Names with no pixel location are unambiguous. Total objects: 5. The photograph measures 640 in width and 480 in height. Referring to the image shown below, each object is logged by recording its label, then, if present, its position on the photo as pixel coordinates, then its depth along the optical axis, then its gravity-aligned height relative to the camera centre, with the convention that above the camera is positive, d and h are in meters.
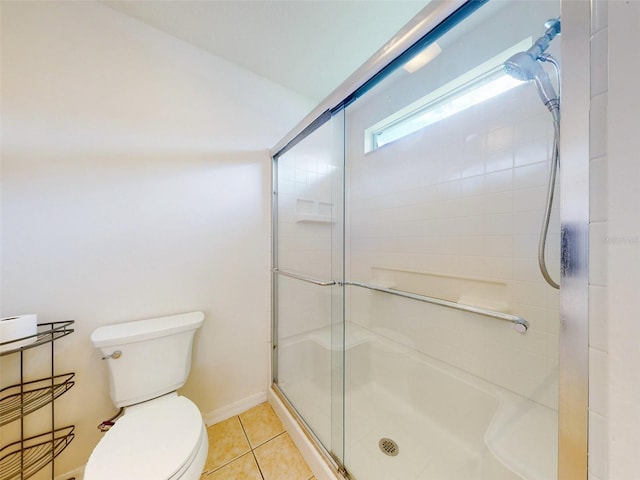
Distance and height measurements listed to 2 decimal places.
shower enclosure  0.95 -0.16
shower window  1.07 +0.76
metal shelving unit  0.91 -0.69
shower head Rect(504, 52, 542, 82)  0.82 +0.61
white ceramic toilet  0.75 -0.73
